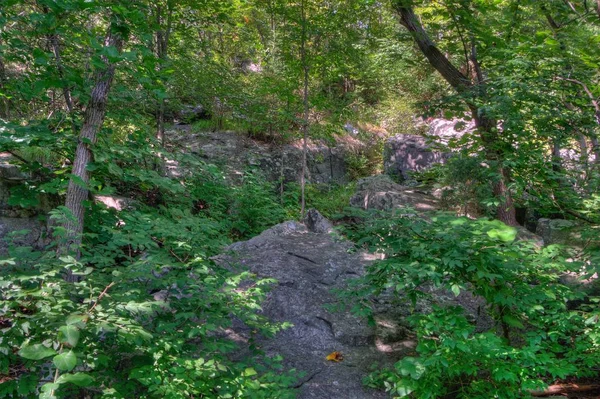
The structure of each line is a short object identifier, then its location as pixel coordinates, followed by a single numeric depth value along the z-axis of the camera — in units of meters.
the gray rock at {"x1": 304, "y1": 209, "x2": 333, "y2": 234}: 7.21
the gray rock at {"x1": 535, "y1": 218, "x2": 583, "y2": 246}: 3.89
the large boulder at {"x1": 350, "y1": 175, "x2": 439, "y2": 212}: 7.54
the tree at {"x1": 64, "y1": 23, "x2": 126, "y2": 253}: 3.20
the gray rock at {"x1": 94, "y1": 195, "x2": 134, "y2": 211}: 5.77
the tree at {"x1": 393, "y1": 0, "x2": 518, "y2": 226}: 4.30
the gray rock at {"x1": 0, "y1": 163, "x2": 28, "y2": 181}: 4.92
